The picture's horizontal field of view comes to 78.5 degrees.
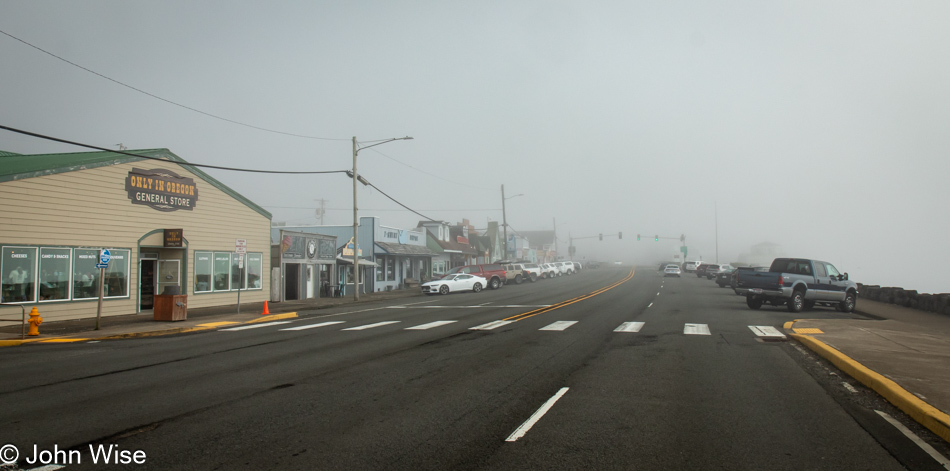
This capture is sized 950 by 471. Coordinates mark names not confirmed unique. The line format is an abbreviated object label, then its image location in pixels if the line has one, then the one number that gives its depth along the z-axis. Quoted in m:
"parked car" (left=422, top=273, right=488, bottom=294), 38.16
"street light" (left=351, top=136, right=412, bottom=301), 30.02
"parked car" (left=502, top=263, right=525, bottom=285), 51.66
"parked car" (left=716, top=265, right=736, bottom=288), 41.19
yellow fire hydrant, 16.04
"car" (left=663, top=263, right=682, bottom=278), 62.75
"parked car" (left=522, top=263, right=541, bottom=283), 56.58
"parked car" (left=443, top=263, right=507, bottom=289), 44.49
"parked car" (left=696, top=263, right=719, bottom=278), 61.09
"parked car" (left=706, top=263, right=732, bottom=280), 55.59
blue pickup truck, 22.09
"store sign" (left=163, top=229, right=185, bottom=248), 23.61
